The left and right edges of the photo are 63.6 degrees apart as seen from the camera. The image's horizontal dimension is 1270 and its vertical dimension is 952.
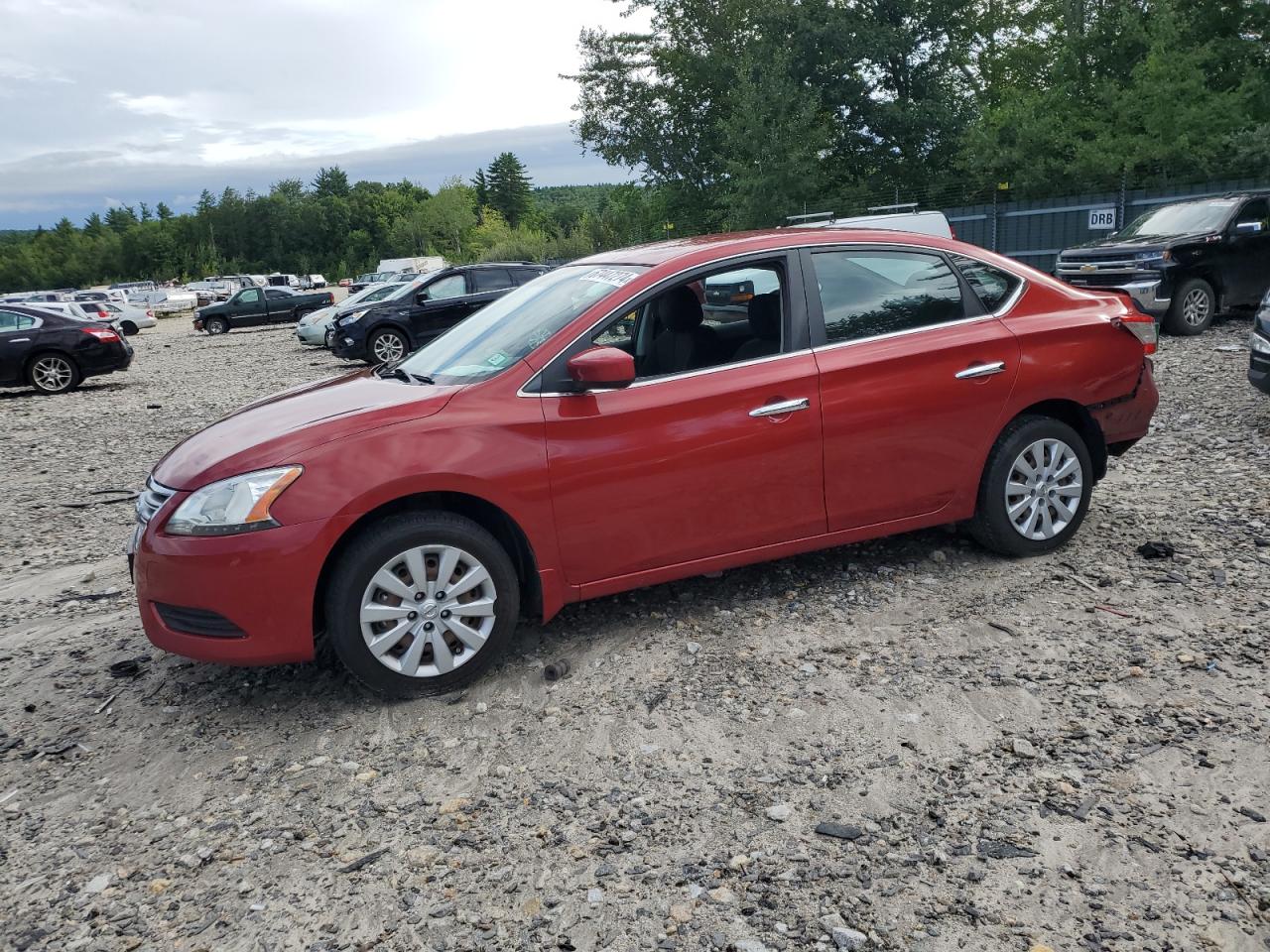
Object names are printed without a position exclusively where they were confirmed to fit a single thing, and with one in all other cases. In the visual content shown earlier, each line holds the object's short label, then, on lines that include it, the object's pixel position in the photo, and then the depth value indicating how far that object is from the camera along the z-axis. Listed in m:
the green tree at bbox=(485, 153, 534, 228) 162.75
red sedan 3.84
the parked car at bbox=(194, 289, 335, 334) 36.91
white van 13.84
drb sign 20.81
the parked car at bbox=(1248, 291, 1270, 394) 7.48
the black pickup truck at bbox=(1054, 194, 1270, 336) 13.18
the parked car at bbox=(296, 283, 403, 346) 22.38
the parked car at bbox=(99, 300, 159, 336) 40.19
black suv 18.28
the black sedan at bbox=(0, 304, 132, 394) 16.97
